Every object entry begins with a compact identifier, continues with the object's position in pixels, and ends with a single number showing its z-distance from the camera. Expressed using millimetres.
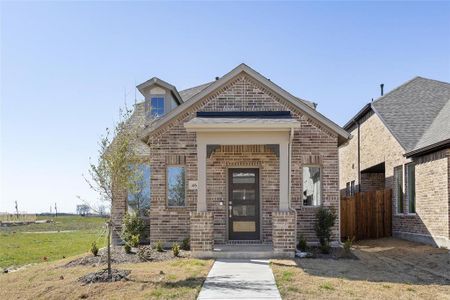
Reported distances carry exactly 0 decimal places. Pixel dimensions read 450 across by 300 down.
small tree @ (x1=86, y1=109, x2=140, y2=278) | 10305
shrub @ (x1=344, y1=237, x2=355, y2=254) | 13297
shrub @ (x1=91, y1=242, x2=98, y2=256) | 13506
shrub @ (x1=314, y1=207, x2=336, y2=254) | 14992
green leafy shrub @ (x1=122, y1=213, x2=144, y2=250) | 15859
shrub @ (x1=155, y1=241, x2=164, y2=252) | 14375
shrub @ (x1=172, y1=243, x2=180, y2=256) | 13328
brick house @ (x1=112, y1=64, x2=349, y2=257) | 15578
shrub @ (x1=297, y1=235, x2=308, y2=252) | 14305
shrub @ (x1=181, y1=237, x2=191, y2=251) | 14751
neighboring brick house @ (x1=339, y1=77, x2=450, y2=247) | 15188
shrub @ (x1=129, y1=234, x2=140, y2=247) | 14992
